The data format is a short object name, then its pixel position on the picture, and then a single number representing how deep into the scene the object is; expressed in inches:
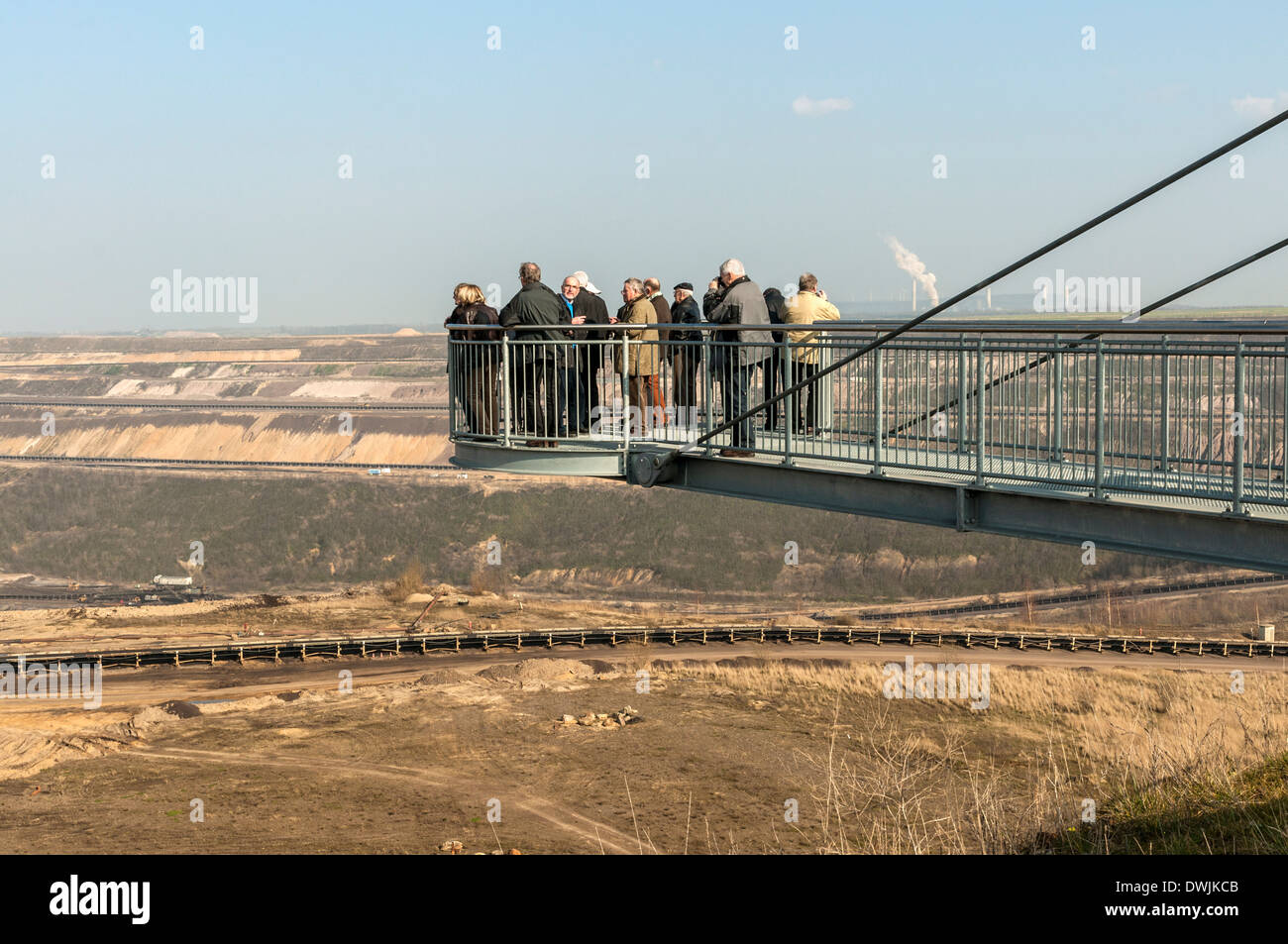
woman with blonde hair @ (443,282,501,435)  624.1
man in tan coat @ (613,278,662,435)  612.4
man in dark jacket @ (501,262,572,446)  598.5
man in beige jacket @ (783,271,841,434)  585.6
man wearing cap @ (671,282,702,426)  611.5
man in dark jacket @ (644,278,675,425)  640.4
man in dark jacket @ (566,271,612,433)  616.1
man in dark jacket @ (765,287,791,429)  586.2
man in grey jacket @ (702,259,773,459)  582.9
